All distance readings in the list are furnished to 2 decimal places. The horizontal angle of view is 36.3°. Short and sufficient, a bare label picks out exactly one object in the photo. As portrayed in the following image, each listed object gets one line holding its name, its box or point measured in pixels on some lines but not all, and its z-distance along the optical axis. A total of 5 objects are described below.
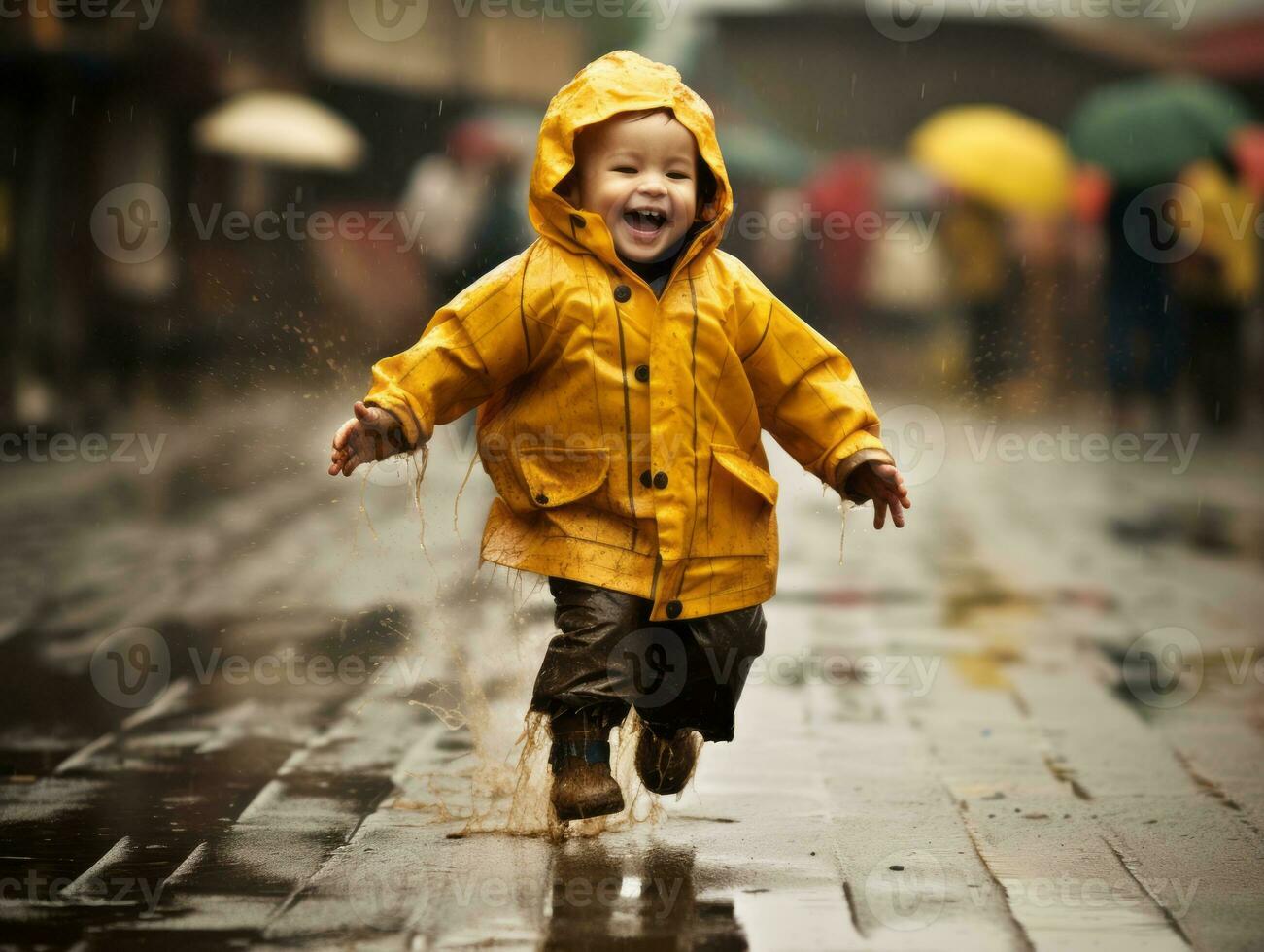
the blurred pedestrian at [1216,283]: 16.77
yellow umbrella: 19.59
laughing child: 4.24
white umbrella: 19.08
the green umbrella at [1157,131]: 16.80
